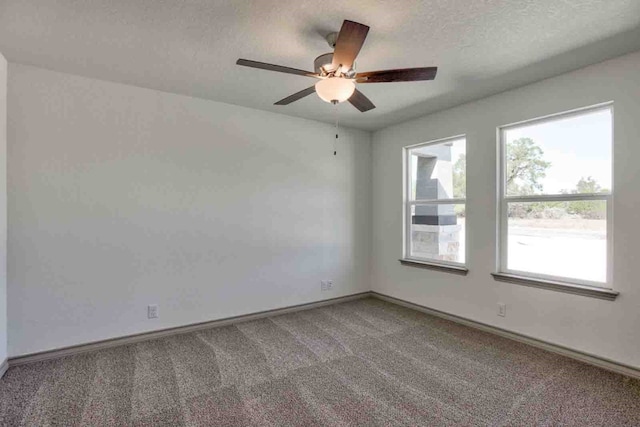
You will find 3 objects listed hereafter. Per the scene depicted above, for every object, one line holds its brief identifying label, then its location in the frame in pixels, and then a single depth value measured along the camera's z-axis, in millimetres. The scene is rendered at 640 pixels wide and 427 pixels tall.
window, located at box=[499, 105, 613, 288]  2650
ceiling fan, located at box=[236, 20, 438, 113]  1809
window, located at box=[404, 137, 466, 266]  3701
